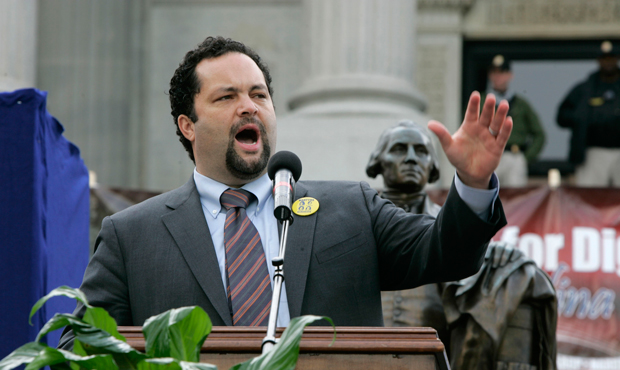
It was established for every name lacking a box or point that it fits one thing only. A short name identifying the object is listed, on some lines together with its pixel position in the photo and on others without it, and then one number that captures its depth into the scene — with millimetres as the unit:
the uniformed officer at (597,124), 22422
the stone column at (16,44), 18828
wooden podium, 4223
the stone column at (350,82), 17797
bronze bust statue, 8781
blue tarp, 8281
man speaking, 5289
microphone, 4941
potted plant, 3619
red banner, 15797
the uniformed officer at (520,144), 21859
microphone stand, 3951
